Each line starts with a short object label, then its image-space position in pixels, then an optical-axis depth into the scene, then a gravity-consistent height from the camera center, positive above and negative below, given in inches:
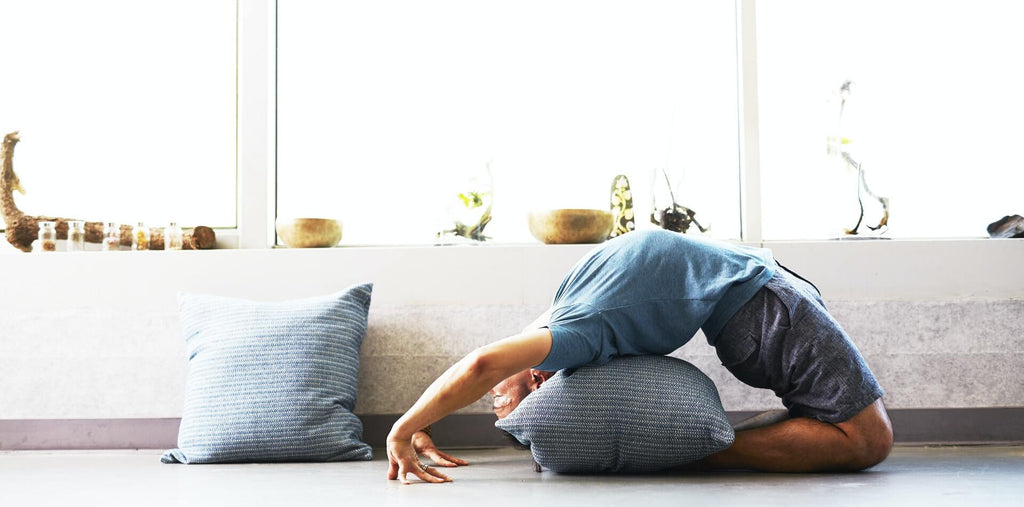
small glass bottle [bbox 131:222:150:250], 135.0 +6.7
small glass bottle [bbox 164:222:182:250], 134.0 +6.6
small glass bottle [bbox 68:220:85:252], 135.3 +7.0
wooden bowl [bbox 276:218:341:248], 131.2 +7.2
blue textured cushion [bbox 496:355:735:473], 88.4 -13.8
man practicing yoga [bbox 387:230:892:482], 87.1 -5.7
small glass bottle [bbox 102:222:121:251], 135.2 +6.7
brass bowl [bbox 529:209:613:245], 128.9 +7.7
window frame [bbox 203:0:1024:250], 134.1 +24.8
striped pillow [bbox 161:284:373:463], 107.9 -12.6
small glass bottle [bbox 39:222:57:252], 135.6 +7.0
